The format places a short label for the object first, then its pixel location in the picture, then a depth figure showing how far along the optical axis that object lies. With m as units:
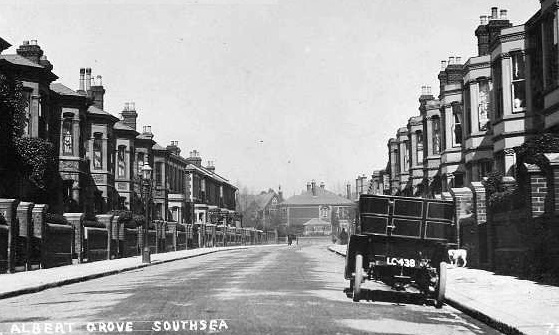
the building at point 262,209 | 140.96
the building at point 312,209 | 151.25
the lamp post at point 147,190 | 31.30
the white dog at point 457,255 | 24.31
